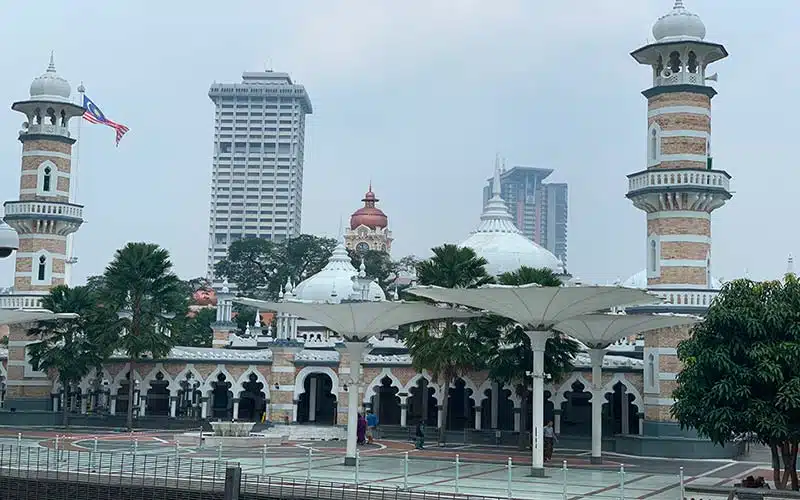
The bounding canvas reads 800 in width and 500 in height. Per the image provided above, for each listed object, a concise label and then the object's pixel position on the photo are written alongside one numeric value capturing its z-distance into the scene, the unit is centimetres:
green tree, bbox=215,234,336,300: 9338
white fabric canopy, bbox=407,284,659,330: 2831
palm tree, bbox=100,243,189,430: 4575
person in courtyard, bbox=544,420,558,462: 3466
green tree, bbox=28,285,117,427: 4616
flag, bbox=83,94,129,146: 5372
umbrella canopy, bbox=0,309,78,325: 3881
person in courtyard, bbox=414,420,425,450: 3912
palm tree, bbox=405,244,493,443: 3903
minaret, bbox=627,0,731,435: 3847
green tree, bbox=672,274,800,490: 2333
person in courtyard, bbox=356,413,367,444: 4000
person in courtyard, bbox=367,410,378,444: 4300
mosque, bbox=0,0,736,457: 3872
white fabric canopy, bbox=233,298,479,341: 3195
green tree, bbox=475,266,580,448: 3794
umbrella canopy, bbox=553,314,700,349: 3306
